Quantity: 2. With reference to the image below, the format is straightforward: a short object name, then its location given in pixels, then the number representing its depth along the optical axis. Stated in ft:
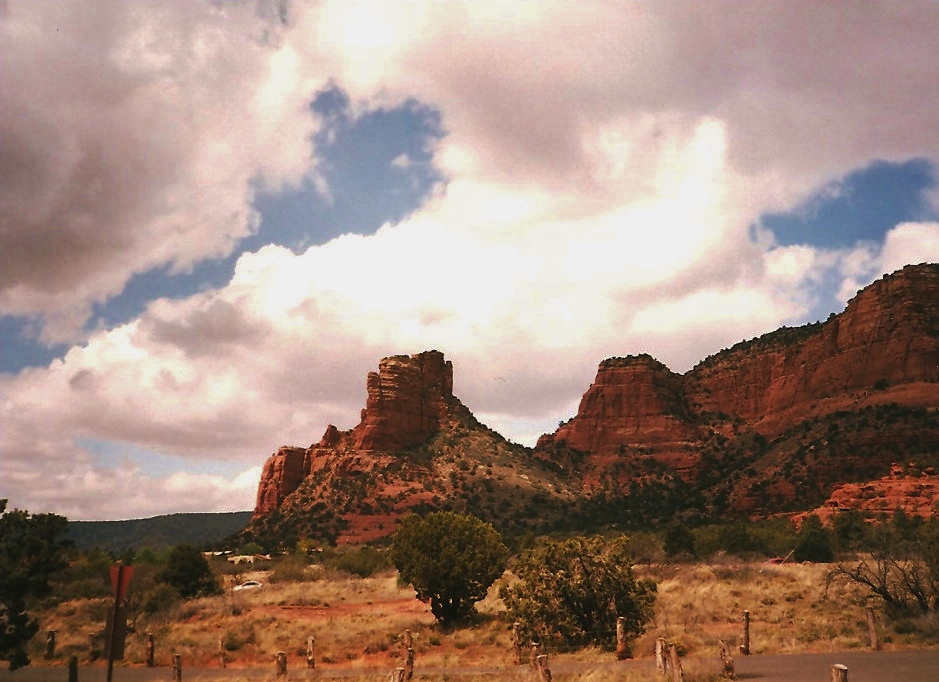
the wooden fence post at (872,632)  60.23
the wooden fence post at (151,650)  73.92
